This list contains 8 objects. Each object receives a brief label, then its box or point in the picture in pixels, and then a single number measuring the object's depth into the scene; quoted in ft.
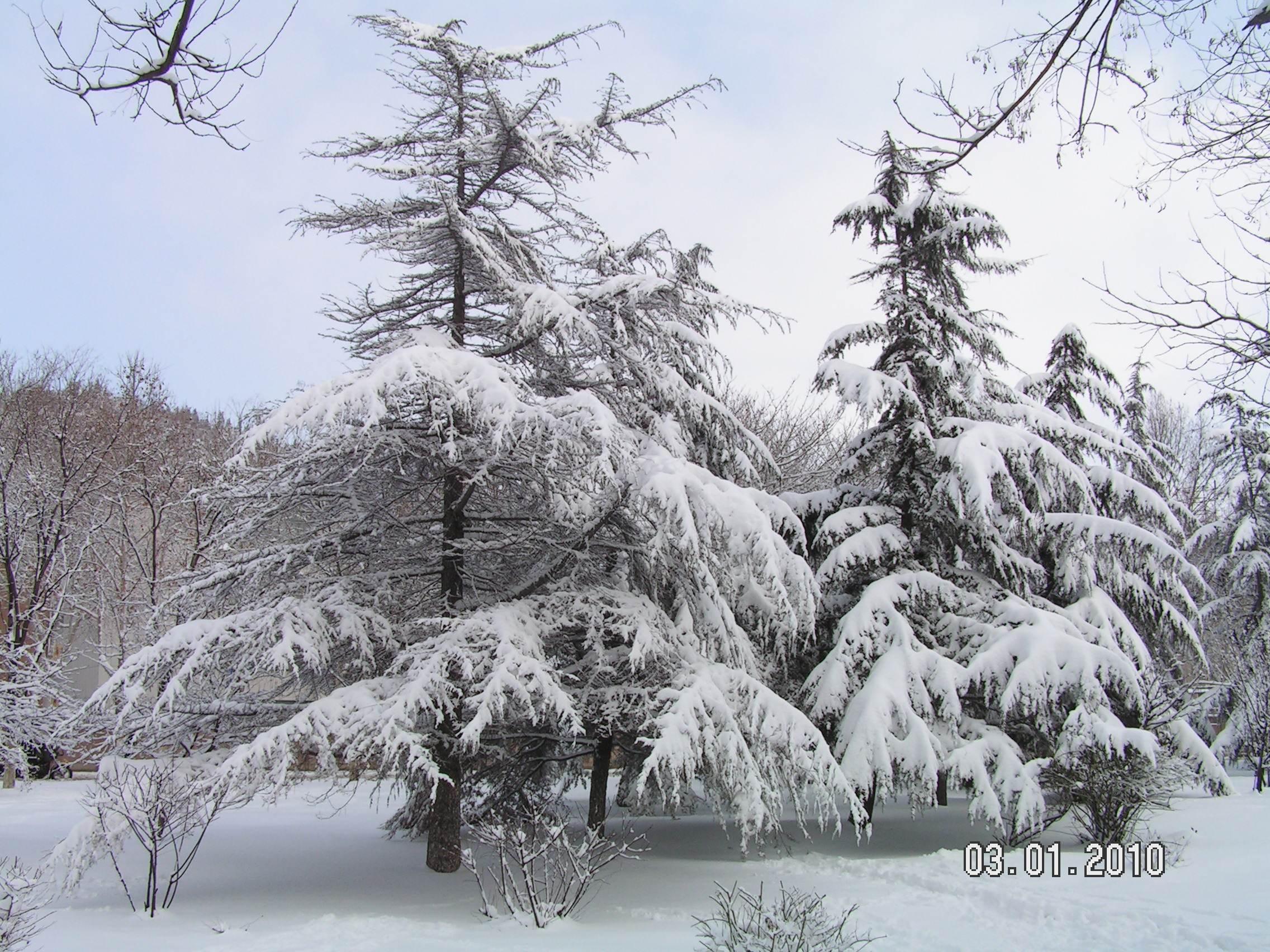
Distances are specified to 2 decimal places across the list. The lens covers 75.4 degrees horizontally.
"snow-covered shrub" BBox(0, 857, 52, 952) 16.65
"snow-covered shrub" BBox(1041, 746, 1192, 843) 28.32
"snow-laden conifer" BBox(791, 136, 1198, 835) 30.37
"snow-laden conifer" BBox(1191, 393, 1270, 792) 48.78
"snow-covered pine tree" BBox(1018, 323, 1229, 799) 34.55
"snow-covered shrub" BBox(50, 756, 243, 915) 21.63
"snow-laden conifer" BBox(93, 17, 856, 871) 23.09
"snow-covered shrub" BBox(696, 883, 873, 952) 15.72
